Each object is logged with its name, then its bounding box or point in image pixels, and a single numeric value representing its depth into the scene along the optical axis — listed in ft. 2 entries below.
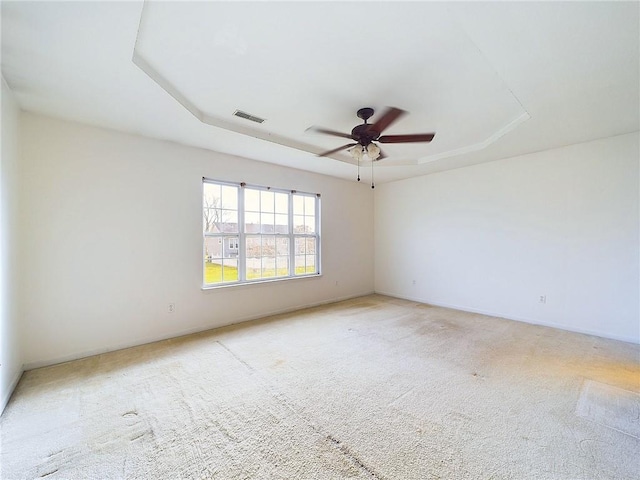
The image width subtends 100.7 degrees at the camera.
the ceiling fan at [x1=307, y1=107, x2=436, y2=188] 8.42
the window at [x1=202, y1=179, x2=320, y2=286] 13.21
